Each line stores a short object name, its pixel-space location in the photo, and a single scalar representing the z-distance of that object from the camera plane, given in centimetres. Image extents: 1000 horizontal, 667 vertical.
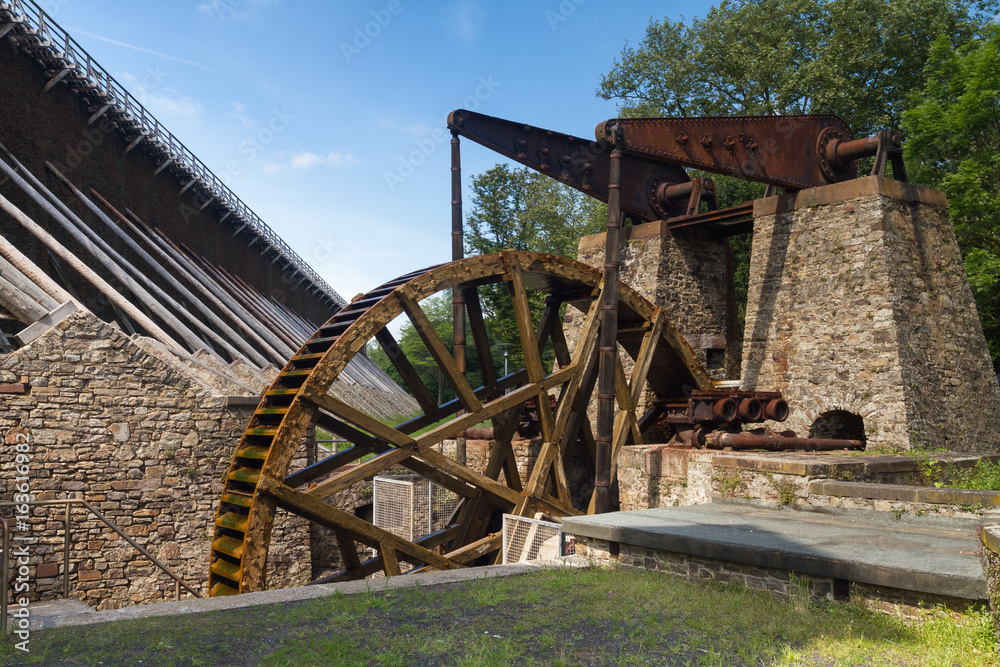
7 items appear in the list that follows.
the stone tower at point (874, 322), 1099
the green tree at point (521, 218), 2850
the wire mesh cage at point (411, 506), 1148
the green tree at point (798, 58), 2066
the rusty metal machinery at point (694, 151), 1096
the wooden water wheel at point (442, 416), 748
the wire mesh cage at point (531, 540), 696
